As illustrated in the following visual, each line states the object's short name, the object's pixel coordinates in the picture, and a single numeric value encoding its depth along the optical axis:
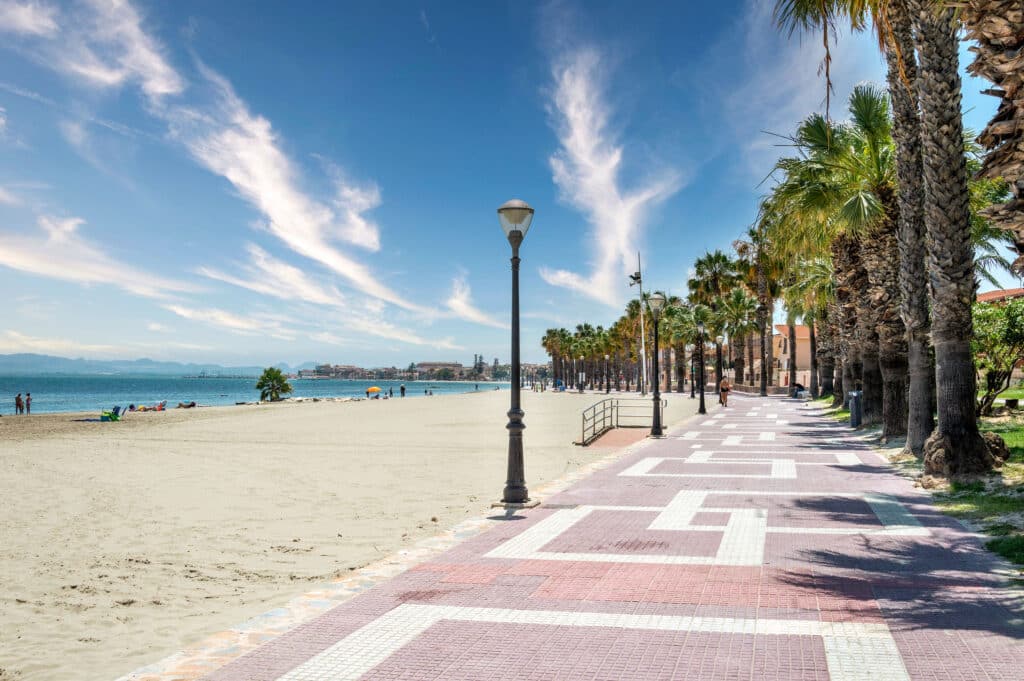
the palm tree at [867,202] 16.73
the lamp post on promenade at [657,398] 21.39
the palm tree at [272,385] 84.50
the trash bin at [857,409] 22.66
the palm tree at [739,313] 64.19
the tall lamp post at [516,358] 10.27
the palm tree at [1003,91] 5.69
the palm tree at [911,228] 13.44
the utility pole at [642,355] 69.94
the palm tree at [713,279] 67.50
